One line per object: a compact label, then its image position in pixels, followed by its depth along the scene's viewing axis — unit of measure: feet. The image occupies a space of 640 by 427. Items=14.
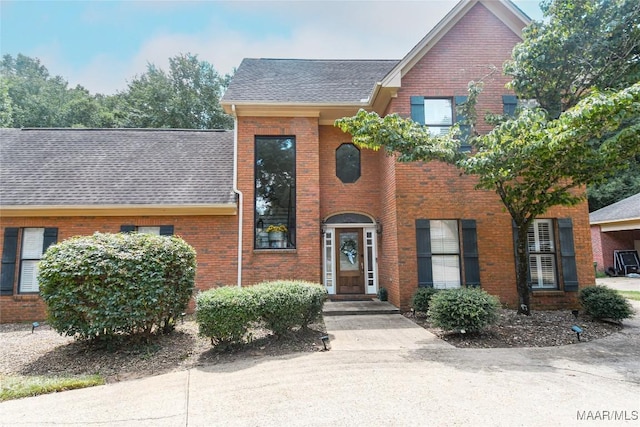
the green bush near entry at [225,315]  17.37
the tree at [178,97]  80.69
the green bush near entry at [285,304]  18.40
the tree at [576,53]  21.35
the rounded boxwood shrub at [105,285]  17.10
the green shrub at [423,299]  25.59
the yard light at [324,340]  18.19
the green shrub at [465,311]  19.39
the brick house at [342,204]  28.37
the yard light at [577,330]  19.29
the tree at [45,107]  73.56
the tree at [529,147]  16.35
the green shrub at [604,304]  22.81
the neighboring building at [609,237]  59.82
